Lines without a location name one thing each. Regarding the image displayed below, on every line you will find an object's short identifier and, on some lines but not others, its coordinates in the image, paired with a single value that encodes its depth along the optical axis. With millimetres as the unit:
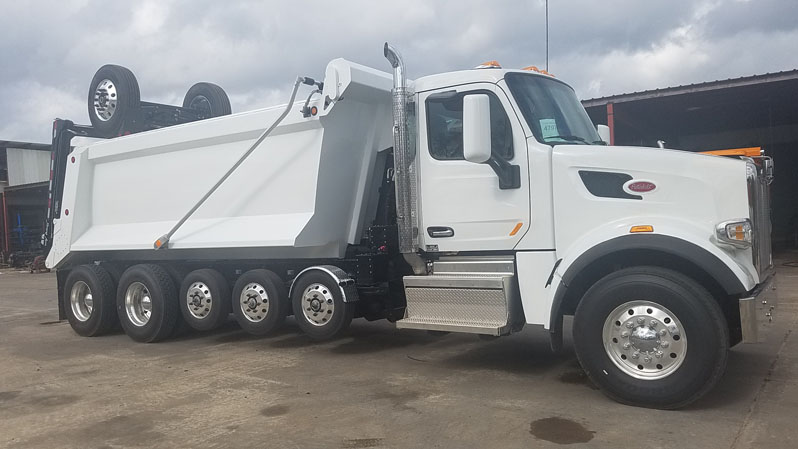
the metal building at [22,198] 30016
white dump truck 4629
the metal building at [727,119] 14594
